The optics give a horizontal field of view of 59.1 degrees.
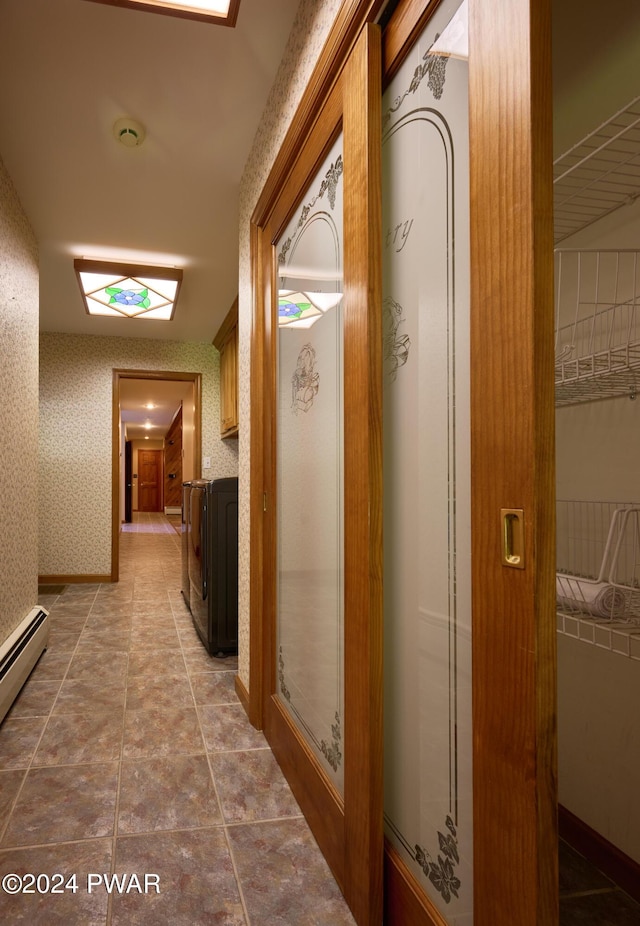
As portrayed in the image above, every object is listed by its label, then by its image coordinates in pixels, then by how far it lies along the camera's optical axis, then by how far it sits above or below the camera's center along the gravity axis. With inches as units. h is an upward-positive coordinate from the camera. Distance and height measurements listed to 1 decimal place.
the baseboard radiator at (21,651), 98.9 -35.2
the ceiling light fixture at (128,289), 159.0 +55.9
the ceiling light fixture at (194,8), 72.9 +61.0
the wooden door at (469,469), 30.4 +0.3
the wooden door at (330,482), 49.8 -0.9
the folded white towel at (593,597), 51.1 -11.5
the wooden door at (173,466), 576.4 +9.9
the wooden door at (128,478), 578.2 -4.1
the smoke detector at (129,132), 98.3 +61.0
